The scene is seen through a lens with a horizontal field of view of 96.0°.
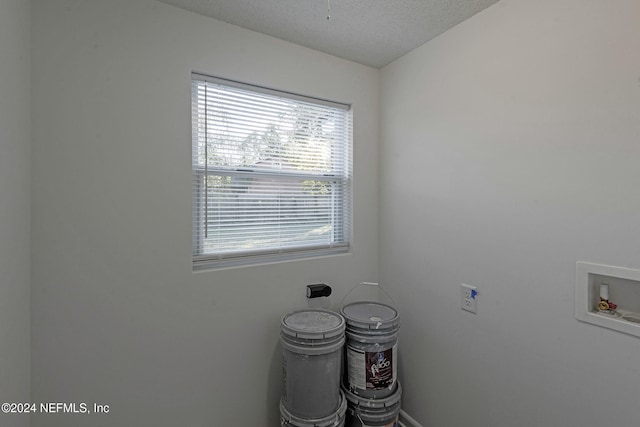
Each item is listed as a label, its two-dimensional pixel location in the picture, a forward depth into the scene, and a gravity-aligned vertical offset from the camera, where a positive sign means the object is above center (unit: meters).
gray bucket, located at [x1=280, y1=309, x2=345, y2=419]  1.59 -0.87
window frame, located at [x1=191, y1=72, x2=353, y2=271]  1.71 +0.09
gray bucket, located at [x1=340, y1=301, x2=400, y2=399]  1.74 -0.87
